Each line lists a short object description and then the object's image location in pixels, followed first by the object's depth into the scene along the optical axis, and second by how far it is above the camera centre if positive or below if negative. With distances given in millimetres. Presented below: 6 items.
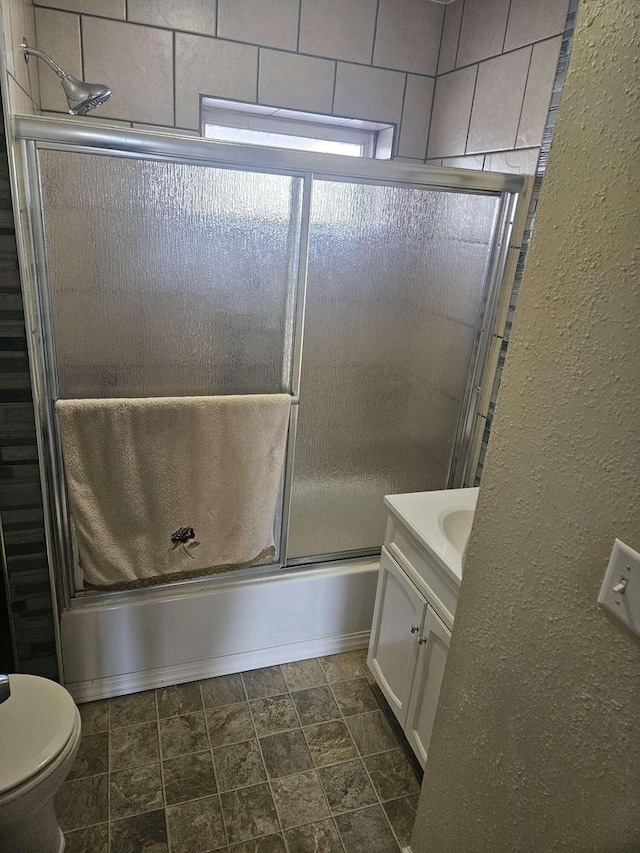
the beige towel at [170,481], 1522 -732
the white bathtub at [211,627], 1762 -1287
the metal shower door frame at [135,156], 1315 +38
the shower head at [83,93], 1520 +263
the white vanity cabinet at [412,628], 1452 -1043
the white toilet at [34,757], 1182 -1126
